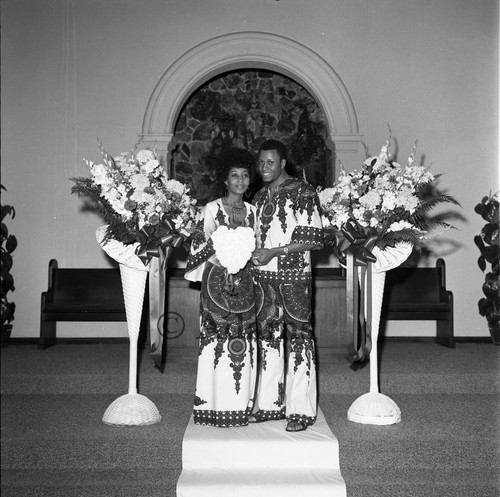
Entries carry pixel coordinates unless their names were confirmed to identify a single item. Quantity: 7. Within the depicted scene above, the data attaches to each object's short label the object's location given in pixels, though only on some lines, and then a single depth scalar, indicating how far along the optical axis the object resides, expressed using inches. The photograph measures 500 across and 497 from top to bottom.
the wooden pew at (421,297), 251.0
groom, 154.3
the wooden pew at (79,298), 249.3
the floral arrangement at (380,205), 162.6
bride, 153.2
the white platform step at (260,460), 139.8
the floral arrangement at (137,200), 161.2
